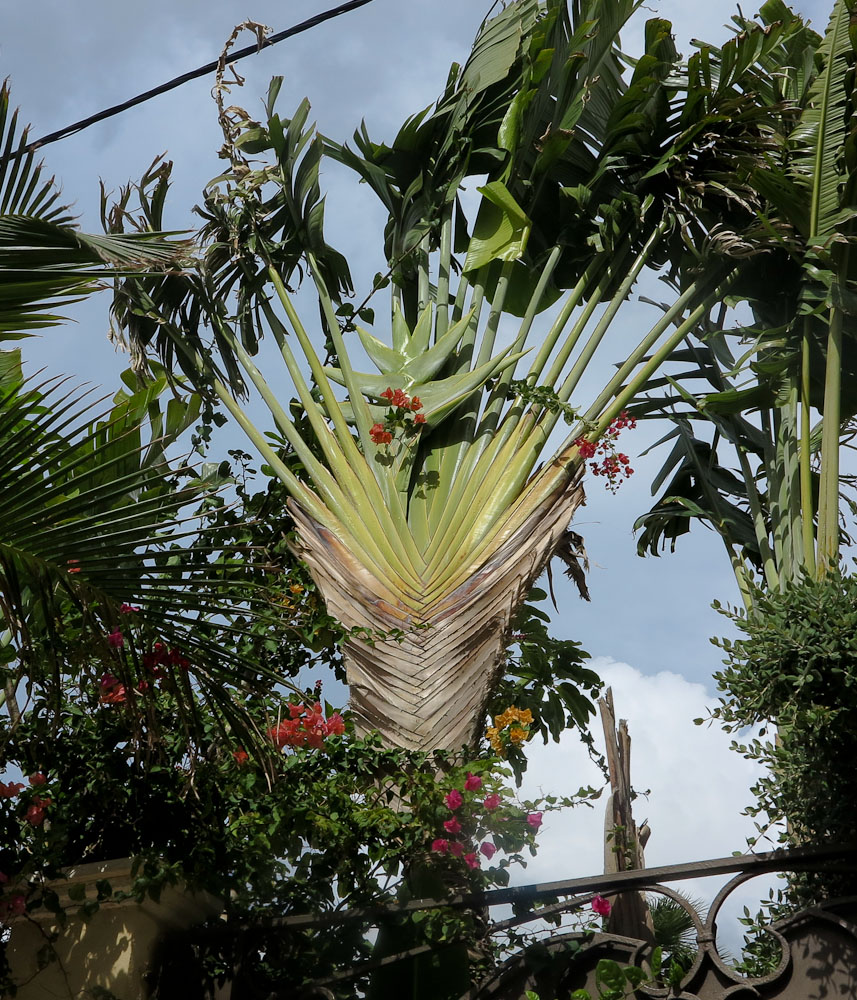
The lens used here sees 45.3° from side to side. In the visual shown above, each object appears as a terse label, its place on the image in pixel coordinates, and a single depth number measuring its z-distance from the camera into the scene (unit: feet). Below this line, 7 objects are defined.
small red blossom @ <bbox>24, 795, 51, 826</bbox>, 11.41
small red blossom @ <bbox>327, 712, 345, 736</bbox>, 12.96
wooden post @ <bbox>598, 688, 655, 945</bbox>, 24.57
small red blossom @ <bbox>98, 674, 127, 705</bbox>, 11.96
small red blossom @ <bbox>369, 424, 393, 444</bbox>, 16.90
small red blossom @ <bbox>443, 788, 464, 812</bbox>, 11.91
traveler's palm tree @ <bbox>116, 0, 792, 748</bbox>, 16.40
